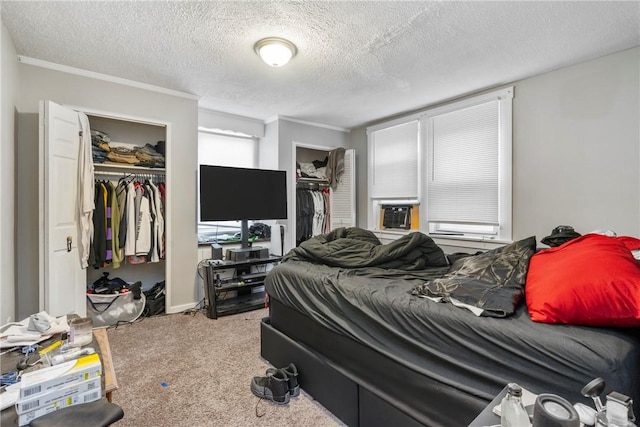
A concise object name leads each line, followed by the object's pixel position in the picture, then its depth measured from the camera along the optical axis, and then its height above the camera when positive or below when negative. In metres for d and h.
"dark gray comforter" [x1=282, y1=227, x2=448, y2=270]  2.20 -0.29
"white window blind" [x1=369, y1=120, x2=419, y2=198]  4.24 +0.79
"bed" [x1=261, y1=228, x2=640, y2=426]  1.07 -0.53
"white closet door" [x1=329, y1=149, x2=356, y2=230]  4.93 +0.27
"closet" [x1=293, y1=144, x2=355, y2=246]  4.75 +0.31
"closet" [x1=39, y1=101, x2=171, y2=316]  2.48 +0.20
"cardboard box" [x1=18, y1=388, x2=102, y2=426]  0.94 -0.63
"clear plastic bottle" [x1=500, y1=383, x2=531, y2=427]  0.78 -0.51
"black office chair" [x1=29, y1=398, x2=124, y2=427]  0.93 -0.64
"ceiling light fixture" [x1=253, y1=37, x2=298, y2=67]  2.41 +1.32
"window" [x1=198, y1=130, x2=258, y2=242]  4.31 +0.88
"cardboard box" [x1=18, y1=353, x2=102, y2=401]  0.97 -0.55
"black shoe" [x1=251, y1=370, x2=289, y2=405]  1.89 -1.09
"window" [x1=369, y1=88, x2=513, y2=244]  3.35 +0.62
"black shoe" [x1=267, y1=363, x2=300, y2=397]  1.96 -1.05
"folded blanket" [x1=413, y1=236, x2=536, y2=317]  1.35 -0.34
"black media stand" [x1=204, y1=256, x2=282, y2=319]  3.42 -0.83
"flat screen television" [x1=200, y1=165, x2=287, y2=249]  3.56 +0.25
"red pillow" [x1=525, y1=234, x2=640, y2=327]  1.06 -0.28
